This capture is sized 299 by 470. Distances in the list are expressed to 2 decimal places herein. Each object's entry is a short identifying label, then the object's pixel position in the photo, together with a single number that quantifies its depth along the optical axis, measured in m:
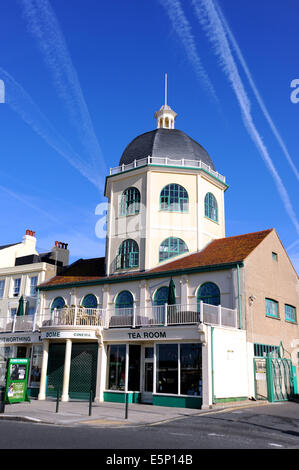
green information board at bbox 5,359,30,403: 17.61
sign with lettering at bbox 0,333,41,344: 23.53
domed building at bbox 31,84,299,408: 18.47
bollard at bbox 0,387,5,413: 14.79
